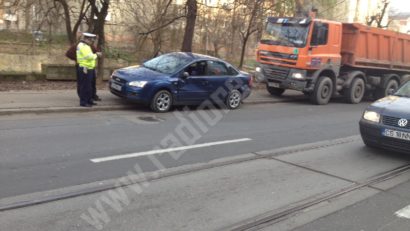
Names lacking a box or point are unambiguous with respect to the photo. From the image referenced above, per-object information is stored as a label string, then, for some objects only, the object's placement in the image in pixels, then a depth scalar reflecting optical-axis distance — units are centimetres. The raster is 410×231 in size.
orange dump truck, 1603
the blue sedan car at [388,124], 810
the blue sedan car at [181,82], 1203
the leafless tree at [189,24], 1766
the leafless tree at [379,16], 3297
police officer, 1169
